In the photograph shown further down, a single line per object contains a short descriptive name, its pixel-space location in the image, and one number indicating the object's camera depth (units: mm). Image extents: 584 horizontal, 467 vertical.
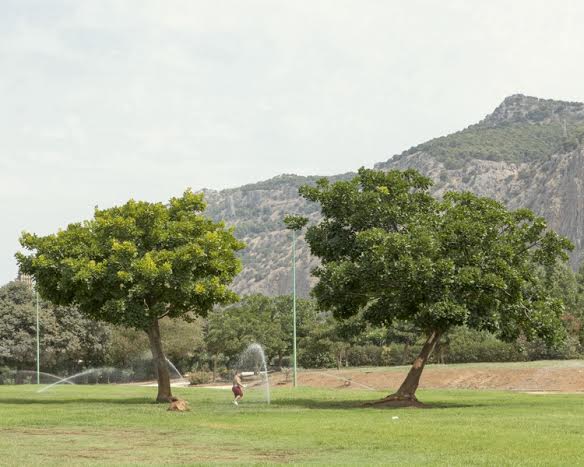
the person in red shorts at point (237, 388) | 39312
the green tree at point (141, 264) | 38125
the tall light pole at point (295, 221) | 39125
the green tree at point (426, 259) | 33688
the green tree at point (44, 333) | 88000
